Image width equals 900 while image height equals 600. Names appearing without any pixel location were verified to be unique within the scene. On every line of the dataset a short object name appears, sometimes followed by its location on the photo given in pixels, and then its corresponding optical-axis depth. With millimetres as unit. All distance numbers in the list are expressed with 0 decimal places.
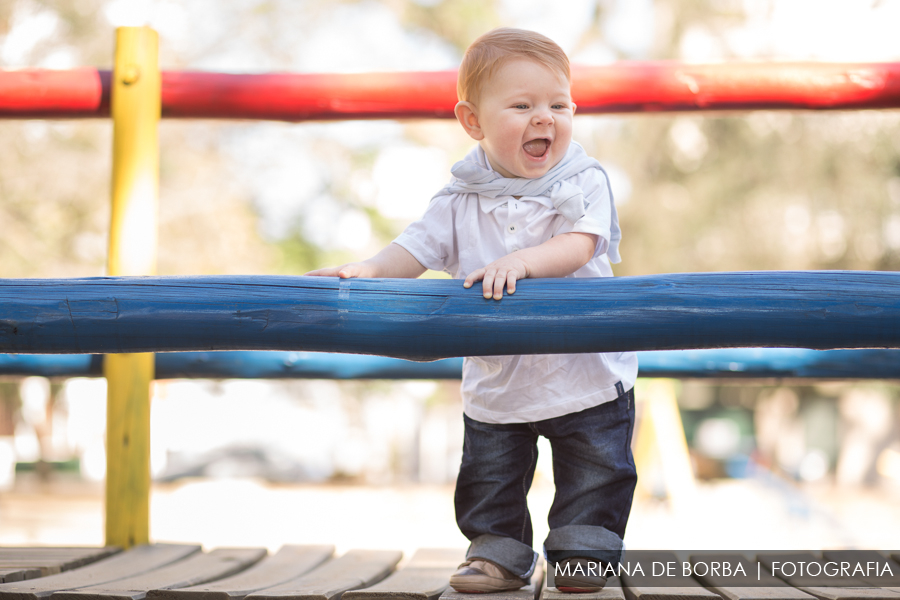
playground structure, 2217
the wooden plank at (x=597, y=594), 2307
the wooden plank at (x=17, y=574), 2394
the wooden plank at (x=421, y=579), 2314
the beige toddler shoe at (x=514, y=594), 2326
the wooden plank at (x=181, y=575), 2298
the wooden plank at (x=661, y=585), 2291
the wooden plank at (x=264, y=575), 2314
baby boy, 2387
